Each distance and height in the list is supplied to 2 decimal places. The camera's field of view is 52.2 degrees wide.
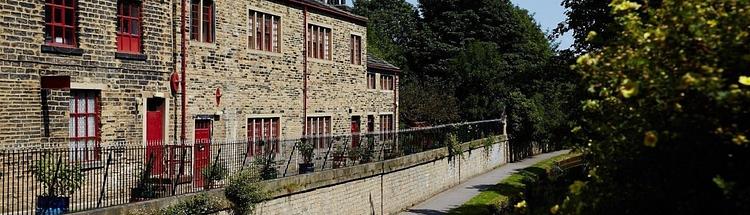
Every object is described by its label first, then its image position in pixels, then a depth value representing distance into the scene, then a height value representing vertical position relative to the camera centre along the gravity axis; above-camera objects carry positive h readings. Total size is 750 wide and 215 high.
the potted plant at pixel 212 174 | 16.05 -1.37
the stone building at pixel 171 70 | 15.91 +1.06
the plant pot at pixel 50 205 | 12.75 -1.58
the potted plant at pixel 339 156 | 21.47 -1.33
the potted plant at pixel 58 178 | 13.05 -1.18
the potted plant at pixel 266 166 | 17.64 -1.32
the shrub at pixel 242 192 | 15.73 -1.72
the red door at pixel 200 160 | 16.16 -1.07
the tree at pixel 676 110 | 4.52 -0.02
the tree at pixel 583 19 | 18.88 +2.31
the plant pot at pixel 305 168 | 19.86 -1.54
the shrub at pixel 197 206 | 13.92 -1.82
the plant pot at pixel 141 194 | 14.52 -1.61
